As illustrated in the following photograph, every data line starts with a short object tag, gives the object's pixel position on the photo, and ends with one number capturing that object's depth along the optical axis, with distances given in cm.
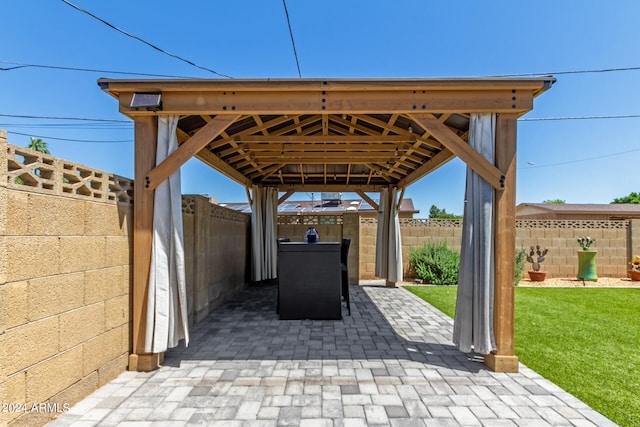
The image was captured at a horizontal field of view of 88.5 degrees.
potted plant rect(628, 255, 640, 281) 875
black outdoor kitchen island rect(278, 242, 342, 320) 478
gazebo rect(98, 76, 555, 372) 308
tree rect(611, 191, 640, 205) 3291
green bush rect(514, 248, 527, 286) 835
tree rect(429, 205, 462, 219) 4896
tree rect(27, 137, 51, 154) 1972
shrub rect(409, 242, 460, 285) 831
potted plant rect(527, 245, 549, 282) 865
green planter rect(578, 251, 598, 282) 868
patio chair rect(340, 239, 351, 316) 554
